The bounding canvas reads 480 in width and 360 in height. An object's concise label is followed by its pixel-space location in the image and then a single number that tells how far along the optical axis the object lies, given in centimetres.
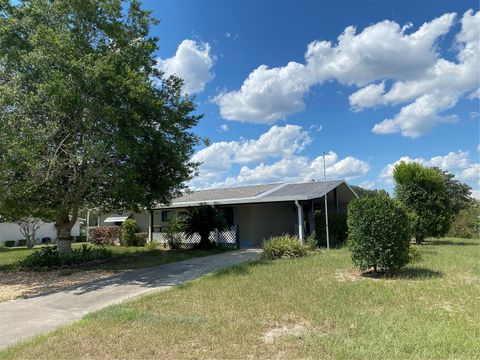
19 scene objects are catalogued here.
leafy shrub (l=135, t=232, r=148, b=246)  2363
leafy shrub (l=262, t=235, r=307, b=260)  1361
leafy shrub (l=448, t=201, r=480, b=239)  2495
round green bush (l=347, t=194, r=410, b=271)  903
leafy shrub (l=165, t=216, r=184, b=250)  1911
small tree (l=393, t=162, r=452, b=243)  1691
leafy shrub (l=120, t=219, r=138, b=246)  2364
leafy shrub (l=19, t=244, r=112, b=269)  1353
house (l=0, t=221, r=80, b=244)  3262
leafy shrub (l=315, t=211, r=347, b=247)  1720
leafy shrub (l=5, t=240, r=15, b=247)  3105
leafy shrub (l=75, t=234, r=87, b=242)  3425
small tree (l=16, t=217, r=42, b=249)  2712
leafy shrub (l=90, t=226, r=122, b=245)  2552
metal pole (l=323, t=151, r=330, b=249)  1583
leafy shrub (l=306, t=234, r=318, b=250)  1569
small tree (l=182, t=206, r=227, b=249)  1802
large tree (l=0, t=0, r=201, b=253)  1090
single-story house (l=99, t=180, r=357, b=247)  1784
